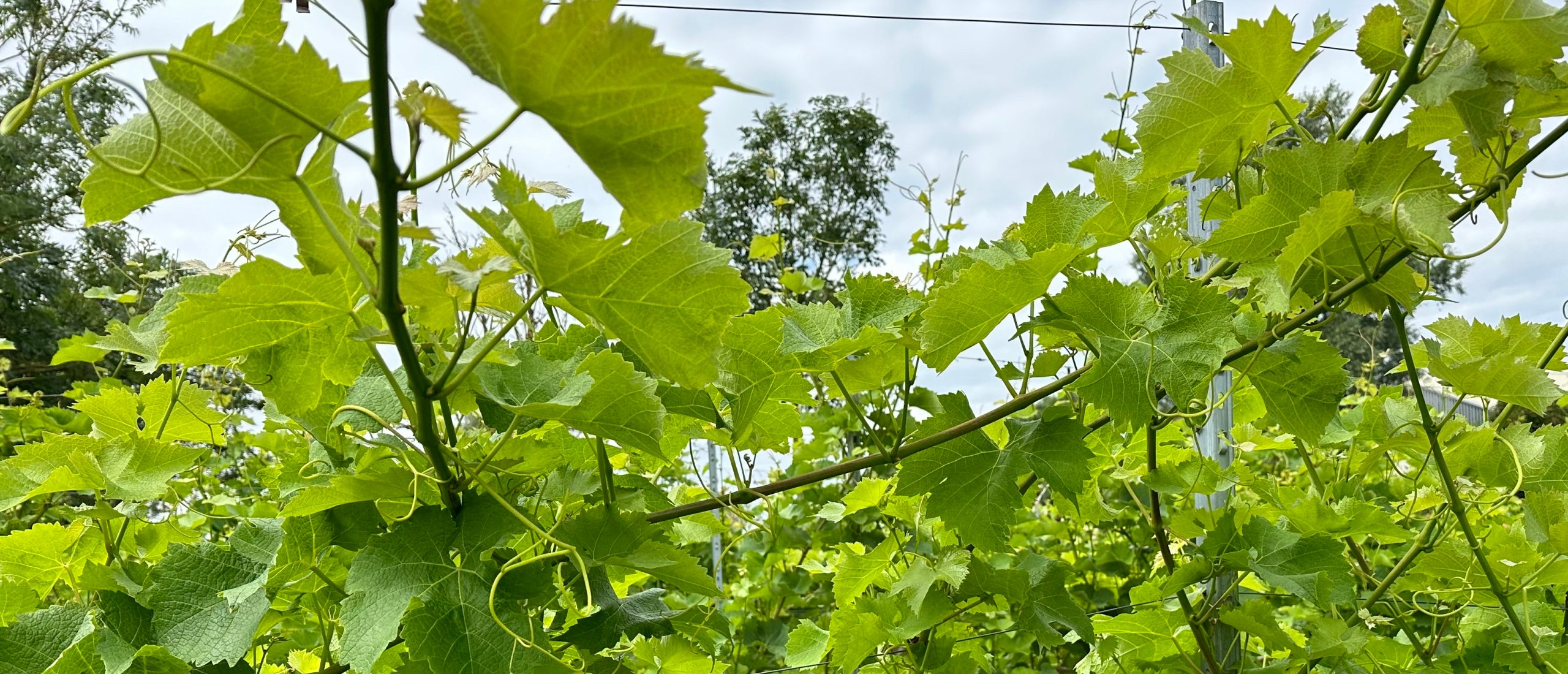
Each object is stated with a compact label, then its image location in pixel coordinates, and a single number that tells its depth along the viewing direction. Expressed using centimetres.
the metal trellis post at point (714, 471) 218
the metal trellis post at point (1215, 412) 120
